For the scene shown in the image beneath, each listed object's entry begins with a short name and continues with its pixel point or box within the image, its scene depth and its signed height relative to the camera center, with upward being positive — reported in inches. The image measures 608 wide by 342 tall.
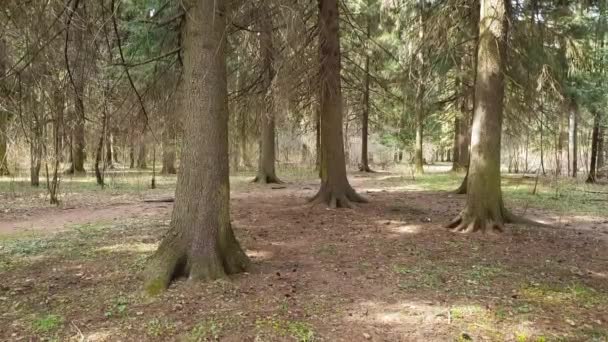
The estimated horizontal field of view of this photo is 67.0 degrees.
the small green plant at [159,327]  151.3 -56.3
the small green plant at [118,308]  165.6 -54.7
